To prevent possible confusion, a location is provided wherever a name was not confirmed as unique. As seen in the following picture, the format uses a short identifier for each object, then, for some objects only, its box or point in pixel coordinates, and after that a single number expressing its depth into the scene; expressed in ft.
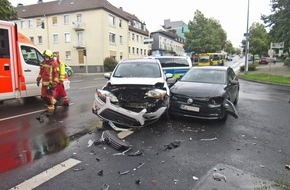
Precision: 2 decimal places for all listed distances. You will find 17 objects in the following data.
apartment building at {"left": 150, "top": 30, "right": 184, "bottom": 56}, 172.25
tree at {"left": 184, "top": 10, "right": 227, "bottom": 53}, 148.78
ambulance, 20.34
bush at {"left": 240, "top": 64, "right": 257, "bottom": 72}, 92.25
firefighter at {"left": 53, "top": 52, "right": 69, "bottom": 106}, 20.98
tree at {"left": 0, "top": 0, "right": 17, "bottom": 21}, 49.03
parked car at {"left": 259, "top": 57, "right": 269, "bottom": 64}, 146.76
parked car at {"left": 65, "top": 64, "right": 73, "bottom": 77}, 78.16
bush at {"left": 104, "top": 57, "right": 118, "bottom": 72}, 102.19
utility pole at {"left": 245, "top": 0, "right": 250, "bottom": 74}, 76.78
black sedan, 16.91
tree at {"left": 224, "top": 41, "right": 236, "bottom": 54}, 273.31
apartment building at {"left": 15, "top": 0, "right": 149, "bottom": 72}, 104.34
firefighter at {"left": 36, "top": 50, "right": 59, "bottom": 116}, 19.12
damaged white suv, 14.88
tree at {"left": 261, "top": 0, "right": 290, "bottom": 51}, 61.67
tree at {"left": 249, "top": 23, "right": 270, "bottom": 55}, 115.07
